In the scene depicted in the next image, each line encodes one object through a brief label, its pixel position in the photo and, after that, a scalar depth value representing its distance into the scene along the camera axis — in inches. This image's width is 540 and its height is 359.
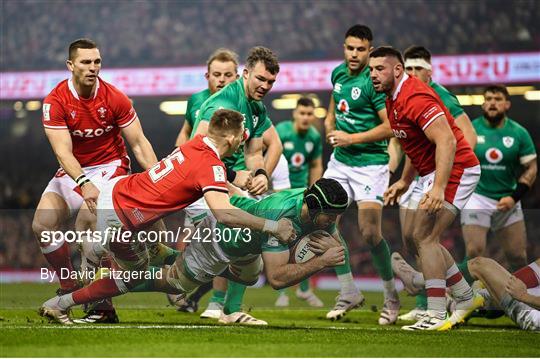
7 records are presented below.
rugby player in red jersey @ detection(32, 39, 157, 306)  555.2
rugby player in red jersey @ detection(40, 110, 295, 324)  504.7
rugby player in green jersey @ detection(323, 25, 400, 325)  637.9
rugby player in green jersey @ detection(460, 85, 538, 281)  718.5
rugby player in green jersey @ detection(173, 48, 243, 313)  634.8
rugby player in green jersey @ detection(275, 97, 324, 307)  877.2
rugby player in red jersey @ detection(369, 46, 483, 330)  547.2
